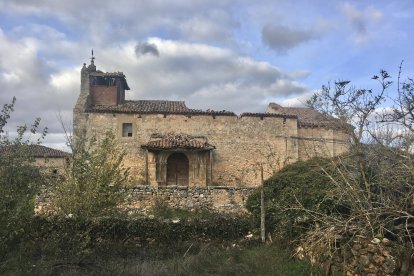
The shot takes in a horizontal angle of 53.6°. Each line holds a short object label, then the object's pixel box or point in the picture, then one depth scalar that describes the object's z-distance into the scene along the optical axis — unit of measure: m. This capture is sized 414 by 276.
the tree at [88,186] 12.03
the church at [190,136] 24.45
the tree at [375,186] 8.45
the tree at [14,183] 6.37
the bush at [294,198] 10.61
